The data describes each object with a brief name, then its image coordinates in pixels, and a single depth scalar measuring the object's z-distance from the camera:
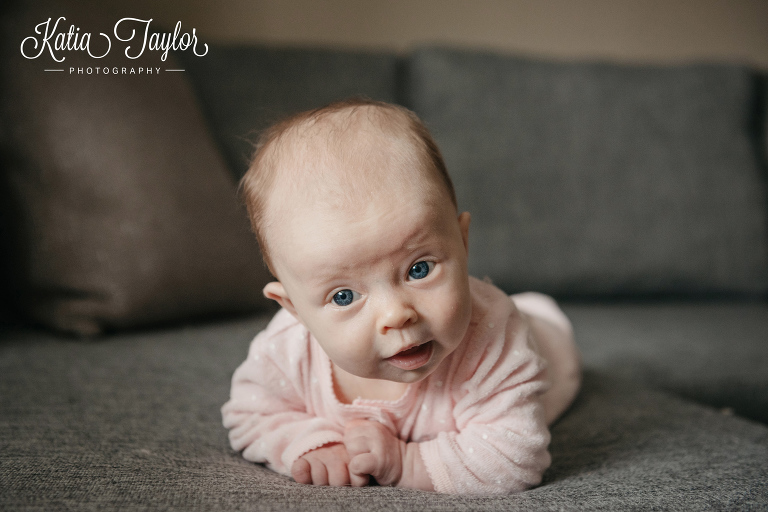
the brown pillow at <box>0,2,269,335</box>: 1.12
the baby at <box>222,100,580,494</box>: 0.59
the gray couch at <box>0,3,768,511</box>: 0.67
